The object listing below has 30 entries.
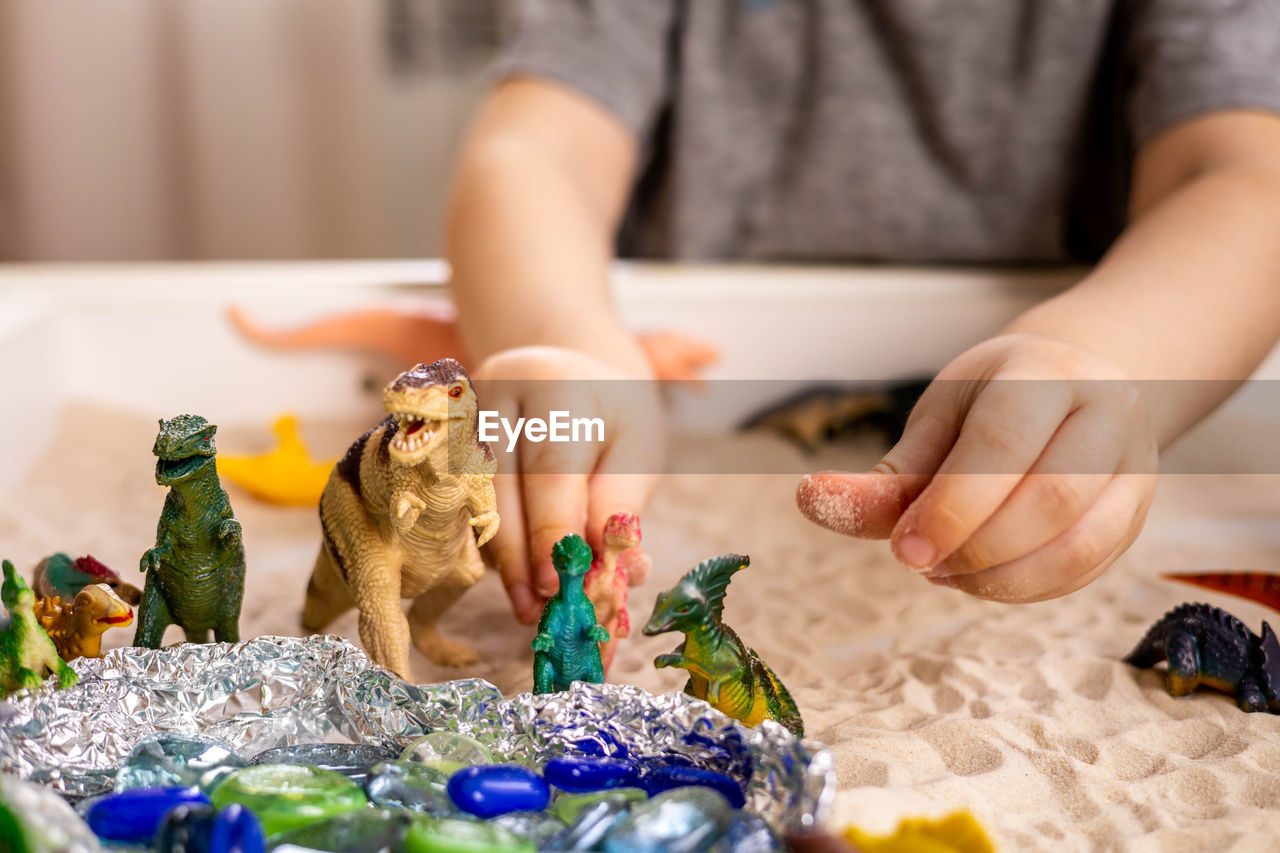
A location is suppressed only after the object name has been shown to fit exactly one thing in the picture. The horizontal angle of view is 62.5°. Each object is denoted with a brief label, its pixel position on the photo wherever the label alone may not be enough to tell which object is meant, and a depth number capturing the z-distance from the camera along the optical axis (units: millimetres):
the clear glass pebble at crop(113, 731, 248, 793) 465
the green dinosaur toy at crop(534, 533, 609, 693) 515
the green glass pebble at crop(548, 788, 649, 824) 442
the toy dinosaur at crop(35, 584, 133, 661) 545
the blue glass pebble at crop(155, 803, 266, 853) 390
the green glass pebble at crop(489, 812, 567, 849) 422
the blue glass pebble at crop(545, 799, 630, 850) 415
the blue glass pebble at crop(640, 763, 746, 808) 461
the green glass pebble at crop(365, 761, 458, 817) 451
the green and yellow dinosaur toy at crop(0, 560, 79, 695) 494
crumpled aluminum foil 476
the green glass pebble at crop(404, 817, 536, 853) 401
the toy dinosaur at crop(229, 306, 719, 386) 1155
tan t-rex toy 466
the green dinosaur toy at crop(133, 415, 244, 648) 497
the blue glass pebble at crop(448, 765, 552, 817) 442
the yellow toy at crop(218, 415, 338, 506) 887
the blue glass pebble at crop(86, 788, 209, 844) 429
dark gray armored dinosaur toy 625
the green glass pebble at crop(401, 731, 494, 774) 477
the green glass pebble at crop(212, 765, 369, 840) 429
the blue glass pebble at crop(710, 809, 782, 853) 405
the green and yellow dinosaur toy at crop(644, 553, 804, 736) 509
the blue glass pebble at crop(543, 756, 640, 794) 472
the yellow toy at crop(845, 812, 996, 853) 423
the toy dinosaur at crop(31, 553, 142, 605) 601
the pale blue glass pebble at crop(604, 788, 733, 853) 409
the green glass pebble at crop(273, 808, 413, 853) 417
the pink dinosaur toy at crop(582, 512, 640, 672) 558
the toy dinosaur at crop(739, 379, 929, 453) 1039
